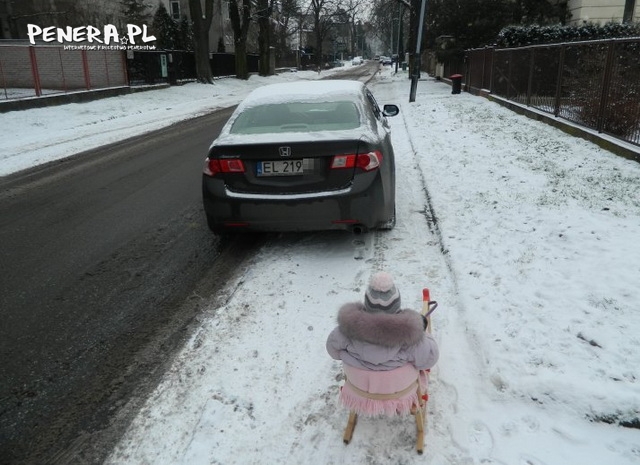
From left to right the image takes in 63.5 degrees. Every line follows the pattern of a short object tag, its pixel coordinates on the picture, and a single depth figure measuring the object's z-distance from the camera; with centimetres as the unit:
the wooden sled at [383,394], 240
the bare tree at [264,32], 3956
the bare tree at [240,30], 3584
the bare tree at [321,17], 5894
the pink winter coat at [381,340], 230
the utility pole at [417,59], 1942
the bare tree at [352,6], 5864
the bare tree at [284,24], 4902
